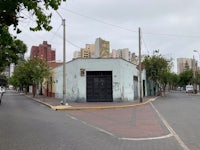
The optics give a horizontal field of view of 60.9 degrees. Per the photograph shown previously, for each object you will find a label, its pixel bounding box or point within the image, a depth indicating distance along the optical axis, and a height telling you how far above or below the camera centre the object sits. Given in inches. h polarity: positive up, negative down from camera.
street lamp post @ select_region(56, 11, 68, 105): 587.5 +10.8
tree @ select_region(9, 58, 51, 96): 944.3 +70.9
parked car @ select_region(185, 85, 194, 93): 1806.1 -85.6
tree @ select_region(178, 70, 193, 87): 2144.2 +48.4
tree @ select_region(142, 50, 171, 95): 1168.3 +104.2
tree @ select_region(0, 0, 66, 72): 183.4 +81.7
